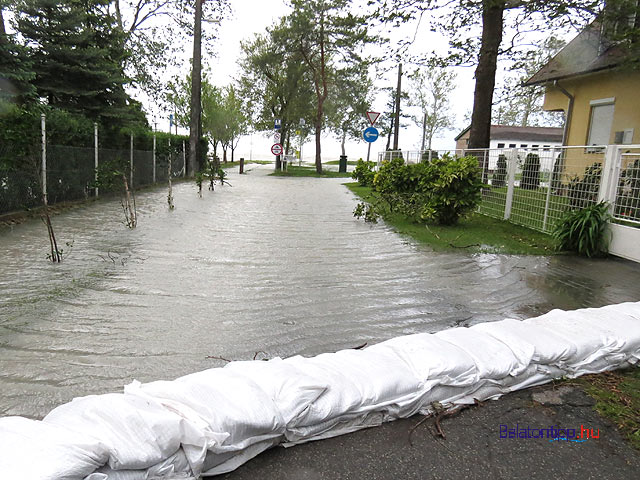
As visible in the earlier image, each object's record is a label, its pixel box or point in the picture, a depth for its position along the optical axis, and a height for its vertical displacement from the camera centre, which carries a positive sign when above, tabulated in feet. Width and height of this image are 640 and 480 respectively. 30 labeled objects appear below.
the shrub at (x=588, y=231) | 22.98 -2.68
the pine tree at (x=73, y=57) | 49.49 +9.25
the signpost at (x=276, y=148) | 100.48 +2.01
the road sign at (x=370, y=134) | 67.51 +3.94
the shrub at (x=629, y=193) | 21.07 -0.73
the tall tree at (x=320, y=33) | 103.45 +26.89
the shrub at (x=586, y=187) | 23.76 -0.65
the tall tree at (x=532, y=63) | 44.10 +10.80
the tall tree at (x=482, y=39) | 36.86 +10.87
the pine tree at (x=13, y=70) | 38.65 +5.86
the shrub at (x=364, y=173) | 68.08 -1.44
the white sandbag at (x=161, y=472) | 6.31 -4.21
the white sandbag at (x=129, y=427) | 6.44 -3.74
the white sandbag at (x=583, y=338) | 10.48 -3.53
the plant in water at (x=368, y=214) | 35.11 -3.65
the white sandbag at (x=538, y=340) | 10.14 -3.53
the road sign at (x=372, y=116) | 65.44 +6.16
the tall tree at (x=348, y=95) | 116.47 +16.46
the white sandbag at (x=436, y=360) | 9.14 -3.66
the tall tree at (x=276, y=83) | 110.22 +19.66
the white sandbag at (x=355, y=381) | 8.12 -3.79
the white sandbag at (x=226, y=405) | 7.33 -3.80
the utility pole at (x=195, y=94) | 77.97 +9.57
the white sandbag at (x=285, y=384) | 7.84 -3.72
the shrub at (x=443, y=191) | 30.30 -1.51
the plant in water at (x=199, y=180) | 49.70 -2.61
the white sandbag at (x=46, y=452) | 5.70 -3.66
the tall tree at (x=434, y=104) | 187.35 +24.38
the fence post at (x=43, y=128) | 26.75 +1.02
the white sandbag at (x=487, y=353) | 9.56 -3.63
